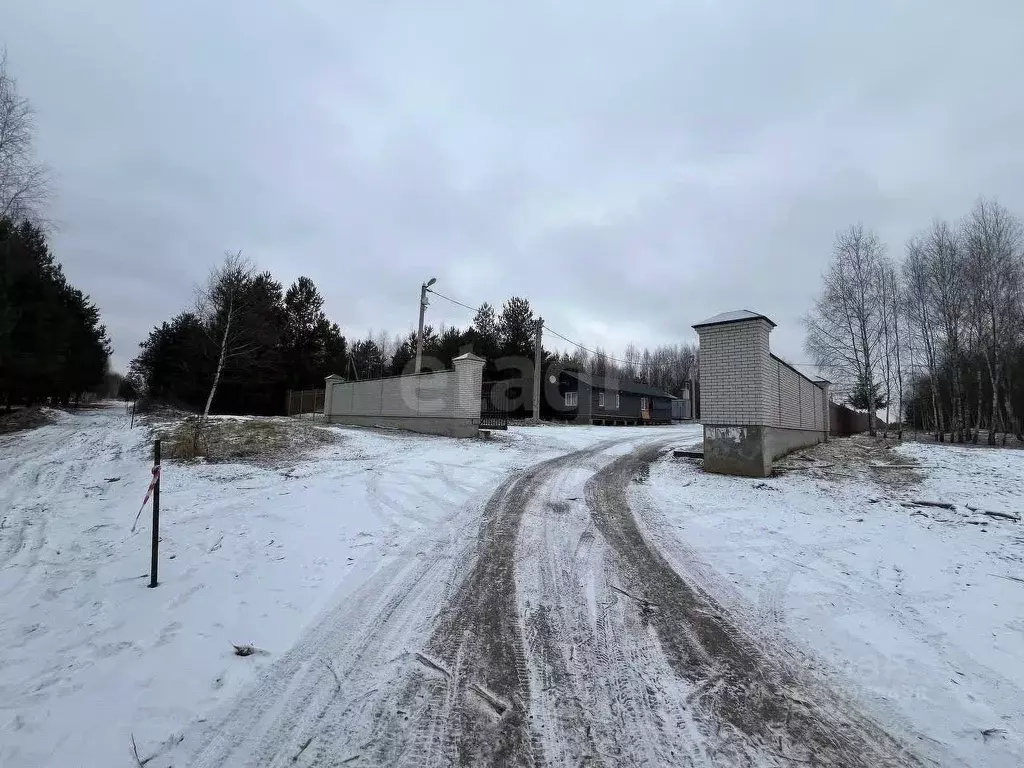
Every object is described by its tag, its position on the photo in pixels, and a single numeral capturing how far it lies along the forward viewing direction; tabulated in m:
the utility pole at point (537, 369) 23.77
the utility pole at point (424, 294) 20.24
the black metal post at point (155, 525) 3.67
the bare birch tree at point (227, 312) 23.70
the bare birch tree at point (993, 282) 16.00
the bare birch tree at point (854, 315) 17.81
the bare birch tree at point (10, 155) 13.19
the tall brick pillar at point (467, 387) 13.92
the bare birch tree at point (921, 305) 17.34
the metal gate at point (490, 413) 16.73
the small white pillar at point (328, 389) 21.50
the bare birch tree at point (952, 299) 16.34
